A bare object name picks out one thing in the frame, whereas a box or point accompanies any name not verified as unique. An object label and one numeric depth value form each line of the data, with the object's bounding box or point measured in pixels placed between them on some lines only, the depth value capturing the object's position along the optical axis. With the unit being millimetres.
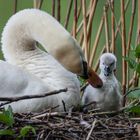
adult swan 5469
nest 4426
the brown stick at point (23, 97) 4121
